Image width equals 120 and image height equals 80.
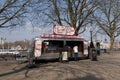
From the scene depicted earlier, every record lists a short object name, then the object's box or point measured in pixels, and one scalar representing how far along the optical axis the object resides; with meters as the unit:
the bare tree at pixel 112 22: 17.17
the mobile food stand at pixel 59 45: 9.37
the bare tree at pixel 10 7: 6.31
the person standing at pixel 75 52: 9.84
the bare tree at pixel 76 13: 14.00
